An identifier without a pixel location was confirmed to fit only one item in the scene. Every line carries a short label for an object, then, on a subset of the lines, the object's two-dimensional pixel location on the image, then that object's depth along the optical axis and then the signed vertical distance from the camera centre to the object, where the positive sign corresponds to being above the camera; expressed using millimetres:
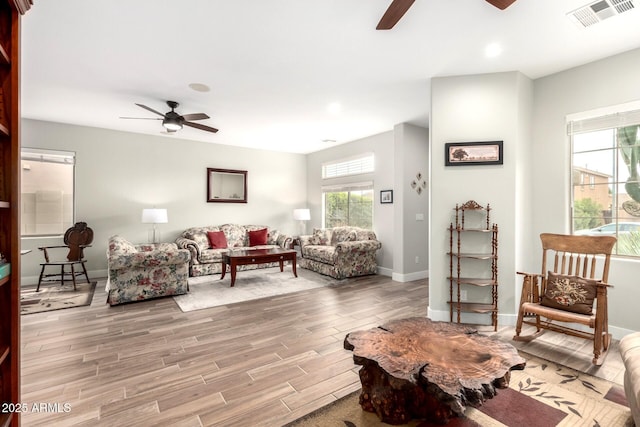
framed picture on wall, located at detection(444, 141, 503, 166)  3293 +681
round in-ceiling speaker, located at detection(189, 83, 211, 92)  3653 +1563
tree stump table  1436 -805
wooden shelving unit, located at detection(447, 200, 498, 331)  3293 -527
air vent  2209 +1553
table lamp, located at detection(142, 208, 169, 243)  5353 -70
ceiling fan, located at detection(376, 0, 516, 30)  1831 +1319
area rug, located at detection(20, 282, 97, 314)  3859 -1223
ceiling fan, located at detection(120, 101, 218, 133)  4098 +1300
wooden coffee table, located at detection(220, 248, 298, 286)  4926 -756
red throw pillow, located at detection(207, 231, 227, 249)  6172 -567
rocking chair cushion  2574 -698
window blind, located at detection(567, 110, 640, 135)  2896 +943
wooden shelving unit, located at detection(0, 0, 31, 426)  1318 +41
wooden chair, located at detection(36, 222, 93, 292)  4875 -562
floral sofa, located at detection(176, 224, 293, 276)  5691 -625
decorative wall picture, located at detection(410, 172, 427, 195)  5508 +562
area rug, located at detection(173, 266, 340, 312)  4168 -1211
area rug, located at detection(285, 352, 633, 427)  1794 -1240
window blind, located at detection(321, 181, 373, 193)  6203 +591
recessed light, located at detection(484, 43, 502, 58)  2769 +1563
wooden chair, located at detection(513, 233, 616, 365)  2457 -723
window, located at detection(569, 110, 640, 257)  2902 +379
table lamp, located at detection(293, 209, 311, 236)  7113 -36
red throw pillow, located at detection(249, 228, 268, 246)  6726 -567
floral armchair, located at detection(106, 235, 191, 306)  3936 -840
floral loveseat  5398 -731
